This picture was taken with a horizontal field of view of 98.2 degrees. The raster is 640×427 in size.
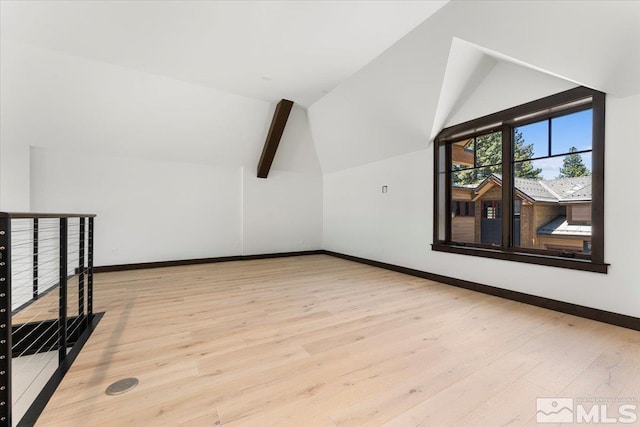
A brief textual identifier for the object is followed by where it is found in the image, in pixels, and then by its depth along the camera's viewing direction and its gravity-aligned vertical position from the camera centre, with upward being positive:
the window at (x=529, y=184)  2.85 +0.41
